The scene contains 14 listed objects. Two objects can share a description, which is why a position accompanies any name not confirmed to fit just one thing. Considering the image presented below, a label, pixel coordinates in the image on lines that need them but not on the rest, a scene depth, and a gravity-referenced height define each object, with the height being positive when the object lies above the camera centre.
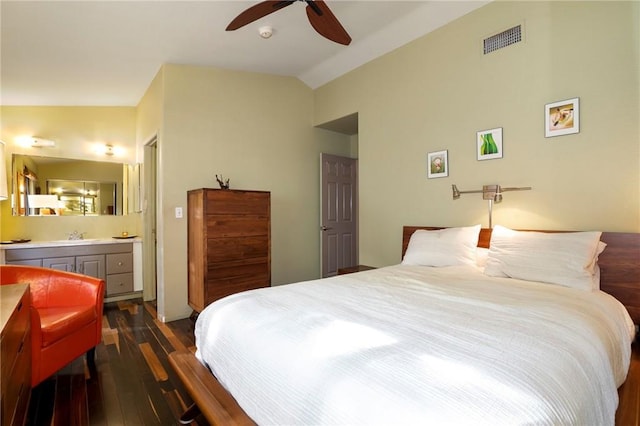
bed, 0.83 -0.48
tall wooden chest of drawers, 3.14 -0.32
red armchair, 1.98 -0.68
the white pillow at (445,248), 2.54 -0.32
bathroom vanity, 3.48 -0.51
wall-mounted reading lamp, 2.61 +0.14
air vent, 2.52 +1.43
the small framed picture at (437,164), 3.03 +0.46
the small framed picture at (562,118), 2.23 +0.67
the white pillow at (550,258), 1.88 -0.32
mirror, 3.87 +0.39
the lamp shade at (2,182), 2.77 +0.31
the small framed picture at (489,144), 2.65 +0.58
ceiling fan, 2.07 +1.39
